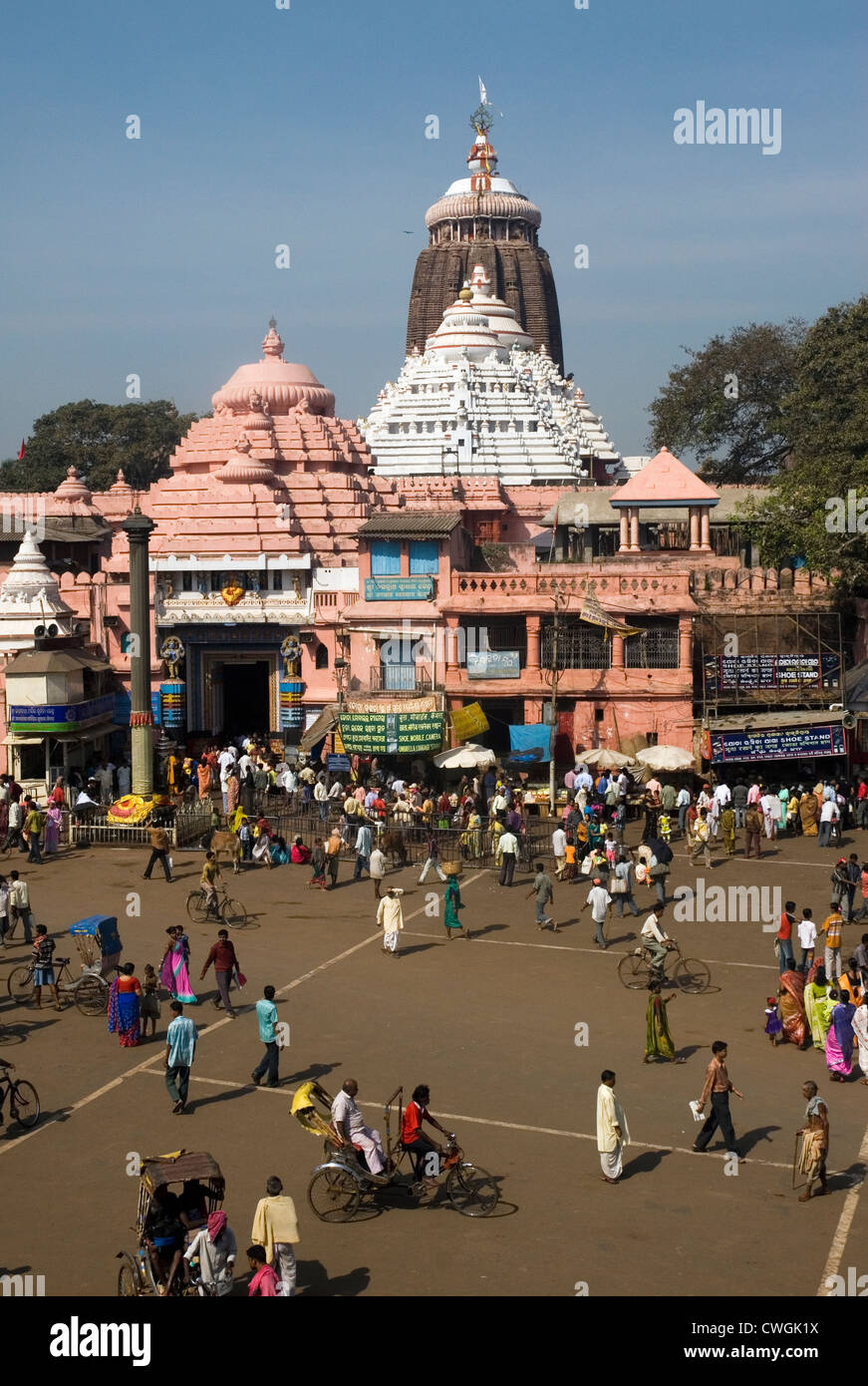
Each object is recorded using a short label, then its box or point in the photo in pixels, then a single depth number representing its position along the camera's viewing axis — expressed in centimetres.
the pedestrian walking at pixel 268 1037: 1688
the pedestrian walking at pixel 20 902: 2273
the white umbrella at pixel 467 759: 3173
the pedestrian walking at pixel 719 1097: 1488
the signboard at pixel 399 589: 3538
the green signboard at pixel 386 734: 3275
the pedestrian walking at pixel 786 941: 2067
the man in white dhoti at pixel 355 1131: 1402
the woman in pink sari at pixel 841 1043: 1700
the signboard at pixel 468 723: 3362
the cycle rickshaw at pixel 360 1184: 1379
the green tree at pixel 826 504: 3456
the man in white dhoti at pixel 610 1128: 1427
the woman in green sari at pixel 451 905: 2317
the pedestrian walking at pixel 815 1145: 1408
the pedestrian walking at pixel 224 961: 1920
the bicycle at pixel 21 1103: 1583
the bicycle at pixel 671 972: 2062
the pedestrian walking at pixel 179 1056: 1617
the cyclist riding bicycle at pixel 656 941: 2002
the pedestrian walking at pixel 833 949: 2066
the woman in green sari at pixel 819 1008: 1828
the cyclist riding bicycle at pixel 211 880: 2384
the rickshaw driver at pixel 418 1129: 1412
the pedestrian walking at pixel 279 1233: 1209
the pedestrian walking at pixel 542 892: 2339
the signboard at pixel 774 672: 3378
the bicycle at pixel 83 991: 1992
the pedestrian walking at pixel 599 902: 2223
